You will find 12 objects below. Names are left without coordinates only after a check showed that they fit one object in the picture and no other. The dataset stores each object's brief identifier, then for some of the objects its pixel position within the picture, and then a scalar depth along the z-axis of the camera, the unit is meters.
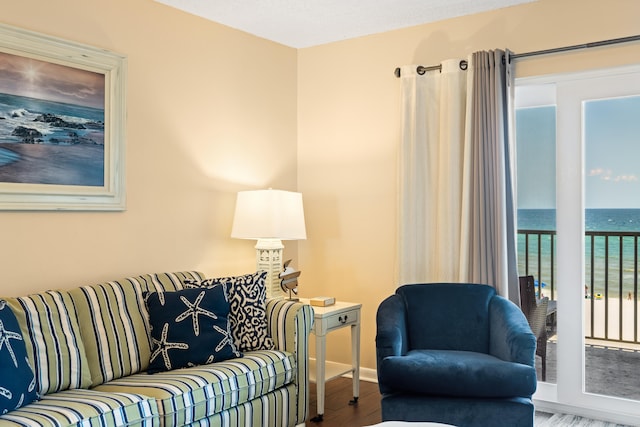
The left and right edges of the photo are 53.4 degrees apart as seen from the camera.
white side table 3.79
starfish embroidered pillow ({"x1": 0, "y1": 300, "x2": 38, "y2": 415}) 2.36
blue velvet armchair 2.94
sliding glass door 3.59
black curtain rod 3.47
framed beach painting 3.03
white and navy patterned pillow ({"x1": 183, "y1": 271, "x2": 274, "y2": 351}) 3.40
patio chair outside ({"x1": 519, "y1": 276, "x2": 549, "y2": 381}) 3.87
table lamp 3.95
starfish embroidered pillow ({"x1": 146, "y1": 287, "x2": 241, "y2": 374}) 3.09
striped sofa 2.50
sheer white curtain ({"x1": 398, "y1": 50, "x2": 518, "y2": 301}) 3.78
